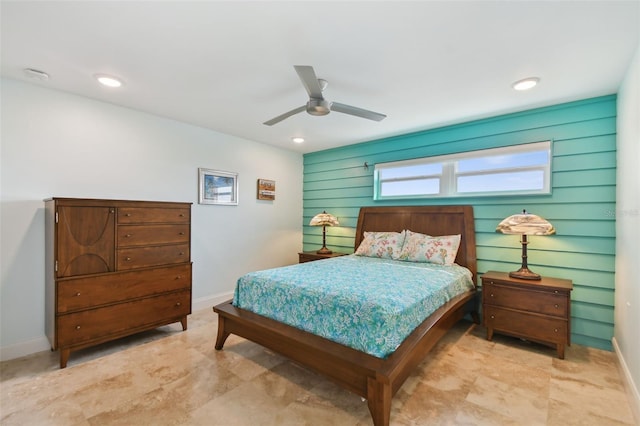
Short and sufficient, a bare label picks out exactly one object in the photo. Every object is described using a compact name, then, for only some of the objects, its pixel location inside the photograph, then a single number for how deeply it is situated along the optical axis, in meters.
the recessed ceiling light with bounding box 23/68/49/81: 2.47
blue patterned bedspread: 1.97
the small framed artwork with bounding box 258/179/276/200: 4.85
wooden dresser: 2.53
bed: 1.78
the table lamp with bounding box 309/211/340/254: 4.78
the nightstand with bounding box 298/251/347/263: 4.58
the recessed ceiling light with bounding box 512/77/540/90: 2.56
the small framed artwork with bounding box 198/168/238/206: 4.08
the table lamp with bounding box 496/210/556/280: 2.85
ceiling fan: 2.06
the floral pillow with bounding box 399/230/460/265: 3.53
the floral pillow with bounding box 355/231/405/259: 3.93
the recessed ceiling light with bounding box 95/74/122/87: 2.57
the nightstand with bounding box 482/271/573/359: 2.66
